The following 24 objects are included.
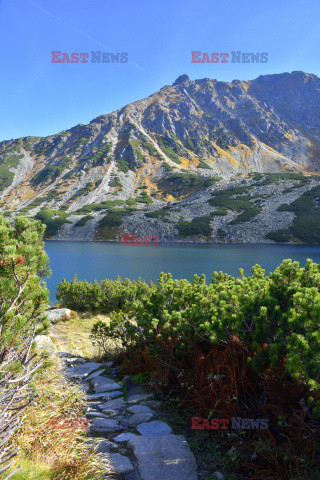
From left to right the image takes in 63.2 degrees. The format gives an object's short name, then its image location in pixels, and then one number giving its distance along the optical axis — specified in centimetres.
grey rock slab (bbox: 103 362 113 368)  787
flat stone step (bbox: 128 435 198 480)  355
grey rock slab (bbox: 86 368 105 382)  698
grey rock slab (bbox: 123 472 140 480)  345
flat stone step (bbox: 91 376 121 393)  627
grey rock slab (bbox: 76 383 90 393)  621
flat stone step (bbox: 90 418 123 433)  453
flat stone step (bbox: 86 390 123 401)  580
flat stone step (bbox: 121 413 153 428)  473
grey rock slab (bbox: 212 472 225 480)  345
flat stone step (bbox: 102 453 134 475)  351
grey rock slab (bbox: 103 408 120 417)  511
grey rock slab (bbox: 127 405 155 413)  512
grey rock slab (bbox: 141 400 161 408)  539
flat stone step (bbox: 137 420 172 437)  436
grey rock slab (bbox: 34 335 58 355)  840
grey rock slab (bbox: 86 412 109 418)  498
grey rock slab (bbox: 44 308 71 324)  1351
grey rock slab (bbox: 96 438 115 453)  392
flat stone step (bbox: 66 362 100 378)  702
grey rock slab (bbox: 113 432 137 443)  422
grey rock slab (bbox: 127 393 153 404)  567
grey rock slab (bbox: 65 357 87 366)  822
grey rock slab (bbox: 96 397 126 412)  538
